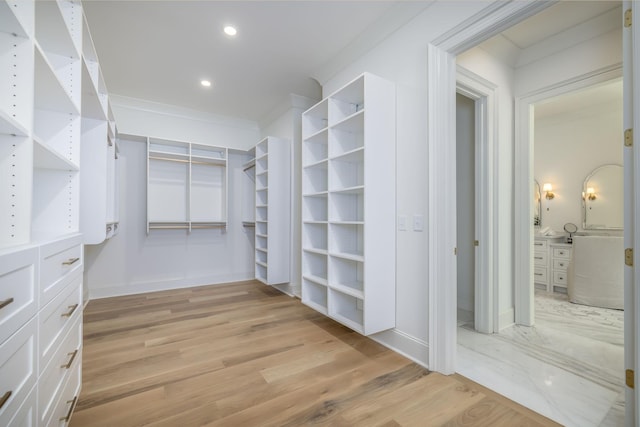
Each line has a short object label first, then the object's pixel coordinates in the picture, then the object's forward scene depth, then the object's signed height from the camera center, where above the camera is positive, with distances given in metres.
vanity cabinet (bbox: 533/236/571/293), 4.04 -0.72
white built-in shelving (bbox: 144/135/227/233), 4.13 +0.47
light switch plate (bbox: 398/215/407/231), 2.21 -0.06
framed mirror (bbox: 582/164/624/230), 3.97 +0.25
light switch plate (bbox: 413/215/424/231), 2.09 -0.06
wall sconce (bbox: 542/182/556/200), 4.70 +0.42
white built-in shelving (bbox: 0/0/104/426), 0.85 +0.01
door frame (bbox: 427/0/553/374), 1.94 +0.09
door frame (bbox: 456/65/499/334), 2.69 +0.06
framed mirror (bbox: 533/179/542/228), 4.84 +0.11
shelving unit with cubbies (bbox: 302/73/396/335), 2.16 +0.09
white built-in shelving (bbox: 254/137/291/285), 3.87 +0.07
